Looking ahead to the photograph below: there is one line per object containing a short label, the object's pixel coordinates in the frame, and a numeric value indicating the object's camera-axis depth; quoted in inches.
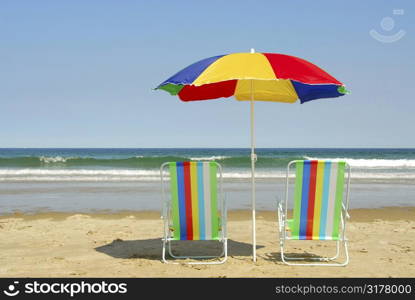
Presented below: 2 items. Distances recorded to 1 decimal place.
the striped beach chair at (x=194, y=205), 195.0
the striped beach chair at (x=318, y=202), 192.1
